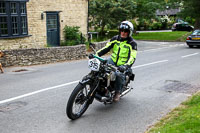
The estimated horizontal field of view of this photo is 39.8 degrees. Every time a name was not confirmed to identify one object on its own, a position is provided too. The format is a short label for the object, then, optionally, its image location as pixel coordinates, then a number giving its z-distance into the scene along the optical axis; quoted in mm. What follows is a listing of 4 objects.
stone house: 16625
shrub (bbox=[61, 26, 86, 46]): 20625
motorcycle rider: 6375
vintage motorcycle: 5527
